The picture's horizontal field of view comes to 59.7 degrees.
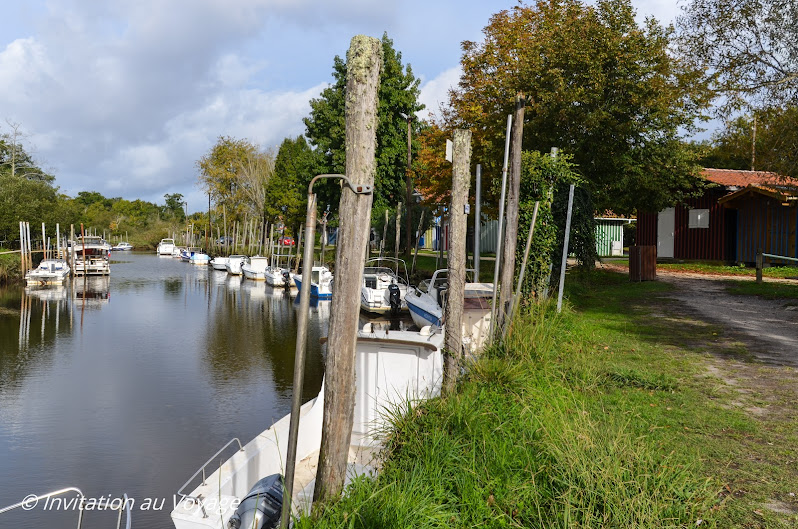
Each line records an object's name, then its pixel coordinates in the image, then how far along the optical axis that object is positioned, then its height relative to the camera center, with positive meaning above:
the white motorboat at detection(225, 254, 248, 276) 59.45 -1.44
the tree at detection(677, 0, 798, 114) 17.45 +5.41
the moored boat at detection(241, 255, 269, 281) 52.91 -1.58
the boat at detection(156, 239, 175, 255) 101.50 -0.28
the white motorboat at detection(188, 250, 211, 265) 77.69 -1.28
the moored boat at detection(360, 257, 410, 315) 28.80 -1.85
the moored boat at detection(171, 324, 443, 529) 7.79 -2.15
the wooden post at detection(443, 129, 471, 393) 9.44 -0.08
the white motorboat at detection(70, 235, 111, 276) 55.22 -1.65
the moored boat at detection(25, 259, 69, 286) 45.16 -1.91
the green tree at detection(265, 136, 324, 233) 57.00 +5.17
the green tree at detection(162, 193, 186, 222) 160.88 +9.71
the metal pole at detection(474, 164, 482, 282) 15.35 +0.53
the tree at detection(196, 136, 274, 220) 73.06 +7.85
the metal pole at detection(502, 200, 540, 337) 11.01 -0.77
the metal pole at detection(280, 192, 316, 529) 5.38 -0.86
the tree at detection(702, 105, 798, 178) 18.28 +3.06
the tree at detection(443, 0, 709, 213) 22.86 +5.01
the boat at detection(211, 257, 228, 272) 66.12 -1.61
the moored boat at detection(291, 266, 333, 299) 36.38 -1.88
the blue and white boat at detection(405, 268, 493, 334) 21.33 -1.73
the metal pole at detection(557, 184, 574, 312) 13.30 +0.37
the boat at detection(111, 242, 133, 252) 118.04 -0.23
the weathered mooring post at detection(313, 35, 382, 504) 5.92 -0.61
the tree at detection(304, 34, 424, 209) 38.59 +7.01
